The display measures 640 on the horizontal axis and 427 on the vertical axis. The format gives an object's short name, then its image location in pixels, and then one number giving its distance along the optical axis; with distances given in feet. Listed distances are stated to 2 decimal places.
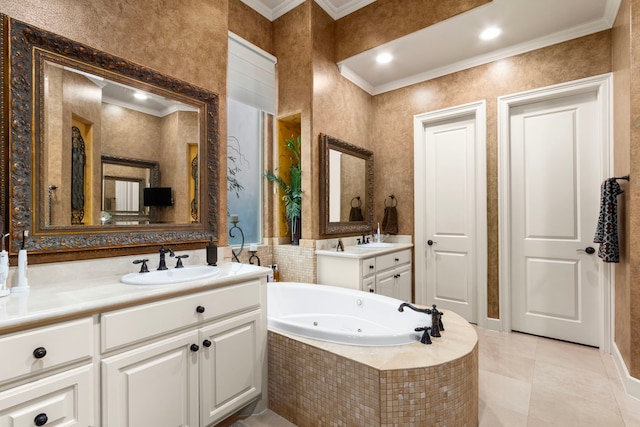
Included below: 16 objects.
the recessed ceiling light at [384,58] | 10.48
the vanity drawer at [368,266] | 9.21
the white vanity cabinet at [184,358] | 4.18
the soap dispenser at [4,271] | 4.15
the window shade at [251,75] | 9.55
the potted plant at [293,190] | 10.37
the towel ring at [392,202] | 12.51
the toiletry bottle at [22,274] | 4.43
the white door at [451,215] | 10.89
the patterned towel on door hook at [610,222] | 7.21
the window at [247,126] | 9.76
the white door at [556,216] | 9.07
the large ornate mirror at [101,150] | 4.81
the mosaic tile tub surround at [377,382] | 4.65
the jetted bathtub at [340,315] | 5.61
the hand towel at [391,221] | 12.39
